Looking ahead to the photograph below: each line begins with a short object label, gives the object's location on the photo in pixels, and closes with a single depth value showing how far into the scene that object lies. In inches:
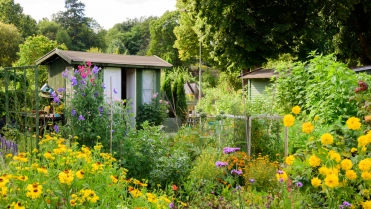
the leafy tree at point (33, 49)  745.0
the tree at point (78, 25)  1830.7
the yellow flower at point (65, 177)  95.2
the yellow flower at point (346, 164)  108.8
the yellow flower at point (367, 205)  109.3
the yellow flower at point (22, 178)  107.3
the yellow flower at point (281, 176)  118.8
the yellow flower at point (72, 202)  100.2
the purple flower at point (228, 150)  150.9
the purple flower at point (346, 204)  120.7
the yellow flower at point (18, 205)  92.7
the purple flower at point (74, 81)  245.6
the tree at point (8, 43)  1148.5
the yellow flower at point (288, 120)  119.7
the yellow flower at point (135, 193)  110.9
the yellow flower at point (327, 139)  113.3
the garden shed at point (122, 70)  475.5
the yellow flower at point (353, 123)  114.9
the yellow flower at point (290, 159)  125.6
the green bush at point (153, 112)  510.9
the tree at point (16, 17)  1465.3
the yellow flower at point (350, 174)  108.3
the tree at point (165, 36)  1537.9
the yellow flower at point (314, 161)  114.8
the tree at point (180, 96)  672.4
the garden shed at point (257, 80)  633.7
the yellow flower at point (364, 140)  108.3
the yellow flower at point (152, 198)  105.6
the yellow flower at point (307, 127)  118.0
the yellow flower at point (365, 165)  105.8
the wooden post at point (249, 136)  272.2
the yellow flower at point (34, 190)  94.2
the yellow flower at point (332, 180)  103.8
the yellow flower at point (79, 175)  101.1
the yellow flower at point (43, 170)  109.4
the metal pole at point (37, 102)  241.2
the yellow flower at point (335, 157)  112.1
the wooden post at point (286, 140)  225.9
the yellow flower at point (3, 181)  97.1
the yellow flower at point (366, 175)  106.1
